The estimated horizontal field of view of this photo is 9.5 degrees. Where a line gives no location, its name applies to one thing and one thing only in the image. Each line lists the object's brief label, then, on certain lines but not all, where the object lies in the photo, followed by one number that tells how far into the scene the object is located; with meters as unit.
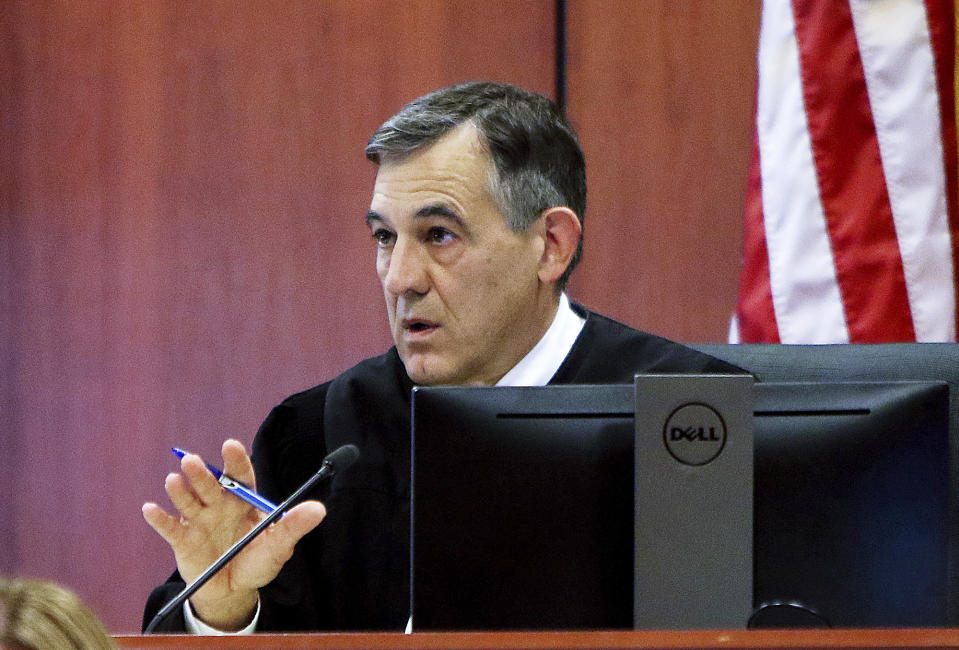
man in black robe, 5.79
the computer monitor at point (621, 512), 5.25
